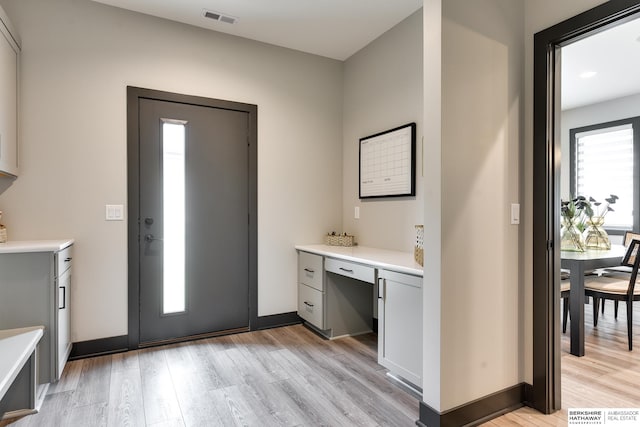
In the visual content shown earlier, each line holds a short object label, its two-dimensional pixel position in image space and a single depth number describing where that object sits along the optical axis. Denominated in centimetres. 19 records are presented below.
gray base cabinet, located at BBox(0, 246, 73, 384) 216
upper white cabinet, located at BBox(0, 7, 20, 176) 230
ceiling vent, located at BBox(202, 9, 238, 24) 296
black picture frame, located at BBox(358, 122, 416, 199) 304
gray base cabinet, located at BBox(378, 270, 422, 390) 219
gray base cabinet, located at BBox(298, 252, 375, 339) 320
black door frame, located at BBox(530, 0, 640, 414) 200
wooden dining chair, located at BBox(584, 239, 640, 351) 298
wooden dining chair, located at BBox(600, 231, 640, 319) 378
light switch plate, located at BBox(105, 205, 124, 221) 288
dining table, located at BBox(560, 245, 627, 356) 286
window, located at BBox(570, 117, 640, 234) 494
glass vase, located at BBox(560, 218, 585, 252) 352
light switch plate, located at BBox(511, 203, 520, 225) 209
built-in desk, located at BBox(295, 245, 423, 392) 224
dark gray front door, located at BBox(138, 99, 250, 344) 304
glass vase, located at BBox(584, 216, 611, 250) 361
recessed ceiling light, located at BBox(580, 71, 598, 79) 418
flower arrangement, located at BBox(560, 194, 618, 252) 351
